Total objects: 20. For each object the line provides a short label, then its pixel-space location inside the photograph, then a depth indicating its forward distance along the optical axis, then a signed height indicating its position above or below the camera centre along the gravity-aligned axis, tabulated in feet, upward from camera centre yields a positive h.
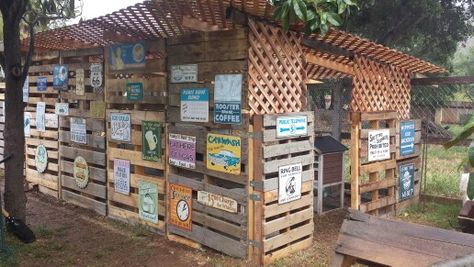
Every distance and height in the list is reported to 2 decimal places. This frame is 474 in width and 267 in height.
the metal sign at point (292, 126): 17.26 -0.94
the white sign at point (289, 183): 17.52 -3.20
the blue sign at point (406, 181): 24.70 -4.39
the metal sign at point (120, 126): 21.77 -1.20
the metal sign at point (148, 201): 20.85 -4.66
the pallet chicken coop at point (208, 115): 16.75 -0.55
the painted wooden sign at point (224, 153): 16.98 -1.96
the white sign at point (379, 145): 22.34 -2.13
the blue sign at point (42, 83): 27.48 +1.15
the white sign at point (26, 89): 29.25 +0.84
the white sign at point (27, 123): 29.19 -1.37
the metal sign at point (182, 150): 18.76 -2.05
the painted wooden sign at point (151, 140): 20.31 -1.76
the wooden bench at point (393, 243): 8.13 -2.66
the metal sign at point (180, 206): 19.21 -4.53
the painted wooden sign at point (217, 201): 17.37 -3.94
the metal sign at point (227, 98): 16.60 +0.16
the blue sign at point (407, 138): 24.45 -1.93
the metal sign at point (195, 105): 17.93 -0.11
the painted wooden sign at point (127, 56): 20.72 +2.20
